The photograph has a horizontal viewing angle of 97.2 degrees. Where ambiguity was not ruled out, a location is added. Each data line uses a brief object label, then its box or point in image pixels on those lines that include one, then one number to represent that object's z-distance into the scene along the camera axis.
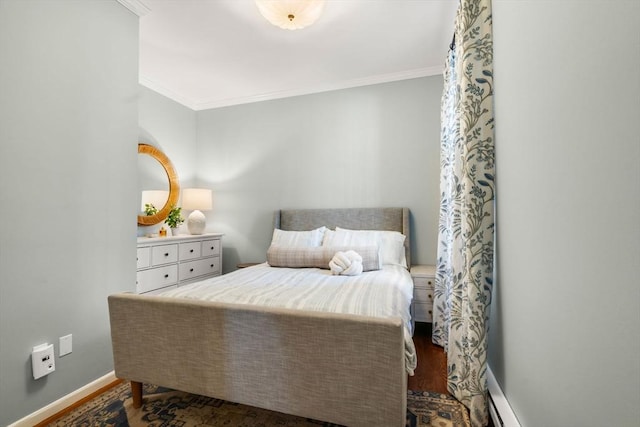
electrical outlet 1.50
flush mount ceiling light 1.77
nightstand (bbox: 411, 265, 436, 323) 2.60
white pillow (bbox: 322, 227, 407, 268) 2.75
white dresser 2.65
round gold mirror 3.09
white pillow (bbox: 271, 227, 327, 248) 3.00
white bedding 1.50
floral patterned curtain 1.40
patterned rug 1.49
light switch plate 1.64
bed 1.18
